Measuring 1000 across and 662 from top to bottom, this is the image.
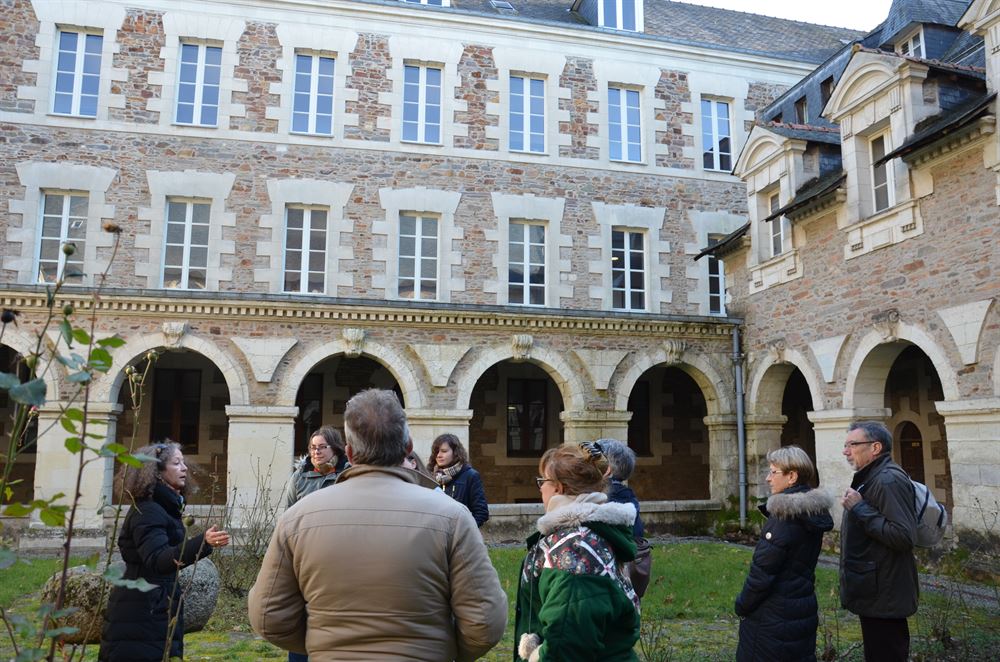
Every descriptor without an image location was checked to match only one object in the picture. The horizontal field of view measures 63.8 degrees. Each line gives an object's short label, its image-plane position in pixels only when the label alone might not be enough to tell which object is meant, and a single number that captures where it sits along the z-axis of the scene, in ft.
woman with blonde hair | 12.05
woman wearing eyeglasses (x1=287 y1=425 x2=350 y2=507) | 15.40
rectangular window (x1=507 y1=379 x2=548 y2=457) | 54.13
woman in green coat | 8.18
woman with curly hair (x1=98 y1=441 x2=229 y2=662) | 10.83
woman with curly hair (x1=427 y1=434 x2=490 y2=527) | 17.47
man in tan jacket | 7.49
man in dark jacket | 13.03
